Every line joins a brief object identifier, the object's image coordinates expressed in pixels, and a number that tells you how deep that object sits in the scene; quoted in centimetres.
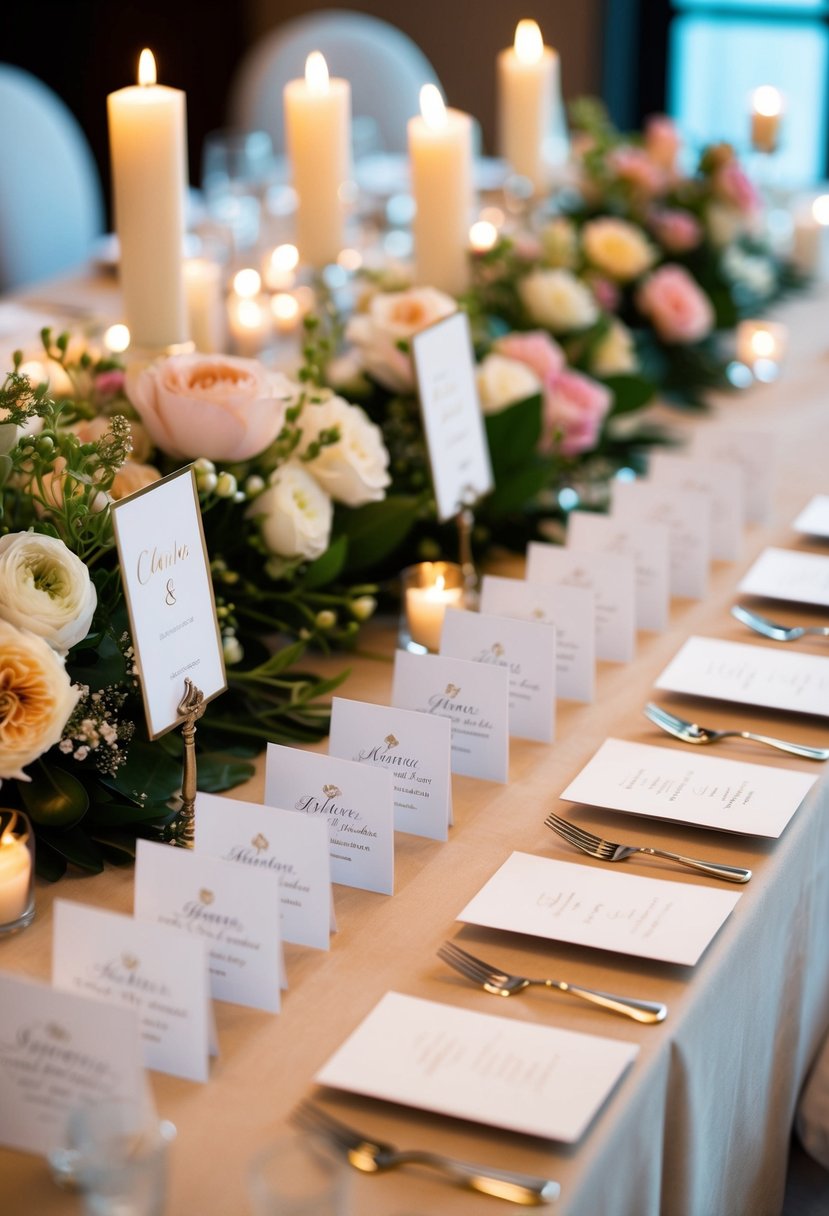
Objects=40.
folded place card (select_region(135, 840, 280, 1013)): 101
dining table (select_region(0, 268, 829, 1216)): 91
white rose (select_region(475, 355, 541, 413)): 181
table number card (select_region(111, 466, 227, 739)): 110
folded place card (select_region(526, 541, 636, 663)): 155
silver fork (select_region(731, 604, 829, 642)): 161
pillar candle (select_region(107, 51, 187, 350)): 157
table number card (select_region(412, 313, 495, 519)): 161
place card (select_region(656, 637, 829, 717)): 146
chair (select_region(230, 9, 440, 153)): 394
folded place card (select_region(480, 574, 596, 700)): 147
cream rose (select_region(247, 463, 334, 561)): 143
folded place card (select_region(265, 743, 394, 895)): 116
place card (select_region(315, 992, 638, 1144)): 91
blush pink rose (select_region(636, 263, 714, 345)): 255
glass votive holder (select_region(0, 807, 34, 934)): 109
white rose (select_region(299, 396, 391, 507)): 150
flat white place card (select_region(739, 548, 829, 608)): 168
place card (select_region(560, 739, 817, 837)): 126
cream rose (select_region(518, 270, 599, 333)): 218
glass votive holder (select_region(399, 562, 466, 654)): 154
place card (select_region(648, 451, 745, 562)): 181
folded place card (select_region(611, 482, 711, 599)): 172
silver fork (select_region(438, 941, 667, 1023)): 103
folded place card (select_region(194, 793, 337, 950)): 108
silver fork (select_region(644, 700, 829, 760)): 138
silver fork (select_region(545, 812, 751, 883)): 119
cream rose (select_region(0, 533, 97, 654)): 109
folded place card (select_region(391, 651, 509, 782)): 132
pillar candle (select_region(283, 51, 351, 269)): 206
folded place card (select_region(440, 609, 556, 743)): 138
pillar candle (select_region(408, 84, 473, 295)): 192
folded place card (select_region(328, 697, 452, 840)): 122
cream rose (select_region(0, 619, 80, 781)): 106
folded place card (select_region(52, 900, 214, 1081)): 95
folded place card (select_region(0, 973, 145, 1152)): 90
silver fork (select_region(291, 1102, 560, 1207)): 86
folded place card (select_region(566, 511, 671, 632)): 163
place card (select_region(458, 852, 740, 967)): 109
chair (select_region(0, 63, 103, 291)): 339
